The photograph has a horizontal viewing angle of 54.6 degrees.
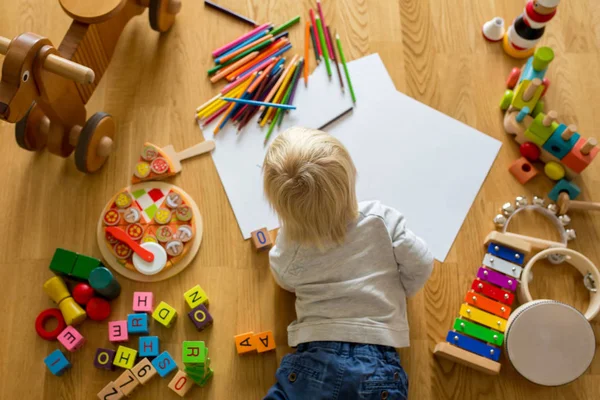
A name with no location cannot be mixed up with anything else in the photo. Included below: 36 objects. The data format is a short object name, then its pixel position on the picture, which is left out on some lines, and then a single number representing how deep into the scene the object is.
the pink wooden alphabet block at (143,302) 1.14
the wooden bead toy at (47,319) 1.13
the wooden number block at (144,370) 1.10
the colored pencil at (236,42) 1.33
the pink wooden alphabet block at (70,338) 1.11
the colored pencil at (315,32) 1.34
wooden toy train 1.20
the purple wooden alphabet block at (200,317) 1.13
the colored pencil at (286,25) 1.35
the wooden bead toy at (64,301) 1.12
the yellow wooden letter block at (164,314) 1.13
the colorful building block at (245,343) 1.12
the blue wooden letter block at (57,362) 1.10
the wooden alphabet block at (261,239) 1.18
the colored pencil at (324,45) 1.33
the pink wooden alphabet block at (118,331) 1.12
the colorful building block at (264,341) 1.12
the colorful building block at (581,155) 1.19
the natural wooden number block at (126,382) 1.09
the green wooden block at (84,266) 1.14
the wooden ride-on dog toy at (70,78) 1.00
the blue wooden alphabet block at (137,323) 1.12
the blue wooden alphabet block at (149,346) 1.12
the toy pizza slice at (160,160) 1.23
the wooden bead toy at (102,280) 1.10
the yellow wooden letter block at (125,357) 1.11
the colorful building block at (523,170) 1.24
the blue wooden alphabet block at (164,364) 1.10
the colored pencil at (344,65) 1.30
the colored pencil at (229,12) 1.36
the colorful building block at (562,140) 1.20
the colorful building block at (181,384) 1.09
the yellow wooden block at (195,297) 1.15
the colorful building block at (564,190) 1.23
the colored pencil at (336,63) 1.31
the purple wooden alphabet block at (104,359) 1.10
